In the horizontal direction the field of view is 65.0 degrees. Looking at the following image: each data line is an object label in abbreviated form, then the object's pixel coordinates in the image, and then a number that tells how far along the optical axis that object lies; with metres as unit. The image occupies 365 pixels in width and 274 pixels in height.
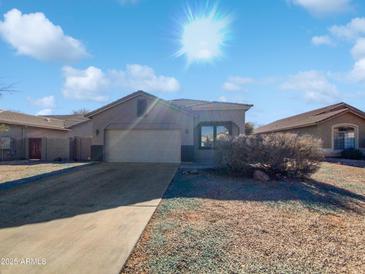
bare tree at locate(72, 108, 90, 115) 59.71
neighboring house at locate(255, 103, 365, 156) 23.59
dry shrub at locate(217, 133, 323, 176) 11.21
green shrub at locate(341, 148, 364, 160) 22.17
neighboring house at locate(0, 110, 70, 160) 22.20
